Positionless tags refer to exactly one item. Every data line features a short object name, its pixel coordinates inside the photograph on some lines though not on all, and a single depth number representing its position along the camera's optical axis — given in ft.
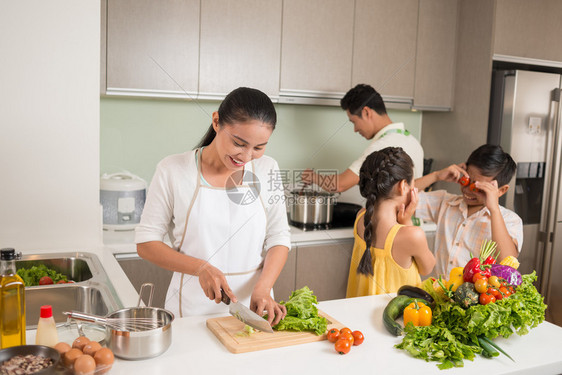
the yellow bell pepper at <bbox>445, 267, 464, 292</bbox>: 4.21
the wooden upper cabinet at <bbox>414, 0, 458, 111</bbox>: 10.23
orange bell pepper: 4.07
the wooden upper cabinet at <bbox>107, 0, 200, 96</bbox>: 7.73
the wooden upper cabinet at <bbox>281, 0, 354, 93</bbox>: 8.97
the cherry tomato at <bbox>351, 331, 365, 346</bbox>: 3.80
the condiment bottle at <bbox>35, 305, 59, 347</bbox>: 3.28
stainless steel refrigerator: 9.63
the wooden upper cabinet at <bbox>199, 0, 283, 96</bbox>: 8.38
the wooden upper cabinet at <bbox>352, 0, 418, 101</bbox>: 9.61
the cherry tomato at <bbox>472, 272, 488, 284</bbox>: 4.06
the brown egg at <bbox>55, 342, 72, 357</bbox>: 3.11
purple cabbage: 4.15
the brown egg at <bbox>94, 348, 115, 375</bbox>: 3.15
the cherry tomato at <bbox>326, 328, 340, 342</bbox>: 3.82
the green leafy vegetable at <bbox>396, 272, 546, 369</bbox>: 3.68
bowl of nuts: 2.84
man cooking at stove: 8.70
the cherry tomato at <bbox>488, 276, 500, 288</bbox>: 4.06
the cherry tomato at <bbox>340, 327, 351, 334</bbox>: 3.82
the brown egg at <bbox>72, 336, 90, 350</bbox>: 3.22
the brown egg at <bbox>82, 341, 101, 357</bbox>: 3.18
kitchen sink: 4.83
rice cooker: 7.93
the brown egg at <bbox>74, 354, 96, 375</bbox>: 3.05
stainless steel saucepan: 3.36
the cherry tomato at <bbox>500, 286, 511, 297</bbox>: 4.03
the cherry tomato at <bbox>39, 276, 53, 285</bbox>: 5.26
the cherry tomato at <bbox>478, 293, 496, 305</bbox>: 3.91
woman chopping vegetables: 4.51
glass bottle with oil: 3.34
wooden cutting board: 3.68
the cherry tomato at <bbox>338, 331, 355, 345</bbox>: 3.72
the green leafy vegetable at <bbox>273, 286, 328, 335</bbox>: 3.92
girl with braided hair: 5.70
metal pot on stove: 8.84
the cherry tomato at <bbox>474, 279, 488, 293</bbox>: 3.96
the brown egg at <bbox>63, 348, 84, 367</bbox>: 3.08
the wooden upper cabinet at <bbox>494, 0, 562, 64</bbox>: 9.78
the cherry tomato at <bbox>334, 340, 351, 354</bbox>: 3.66
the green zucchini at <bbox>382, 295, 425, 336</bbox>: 4.03
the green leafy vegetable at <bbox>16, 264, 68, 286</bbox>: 5.34
